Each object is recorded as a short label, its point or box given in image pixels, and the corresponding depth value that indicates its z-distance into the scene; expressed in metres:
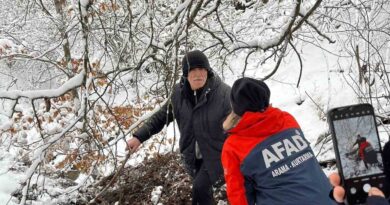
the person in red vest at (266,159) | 2.06
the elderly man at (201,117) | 3.26
